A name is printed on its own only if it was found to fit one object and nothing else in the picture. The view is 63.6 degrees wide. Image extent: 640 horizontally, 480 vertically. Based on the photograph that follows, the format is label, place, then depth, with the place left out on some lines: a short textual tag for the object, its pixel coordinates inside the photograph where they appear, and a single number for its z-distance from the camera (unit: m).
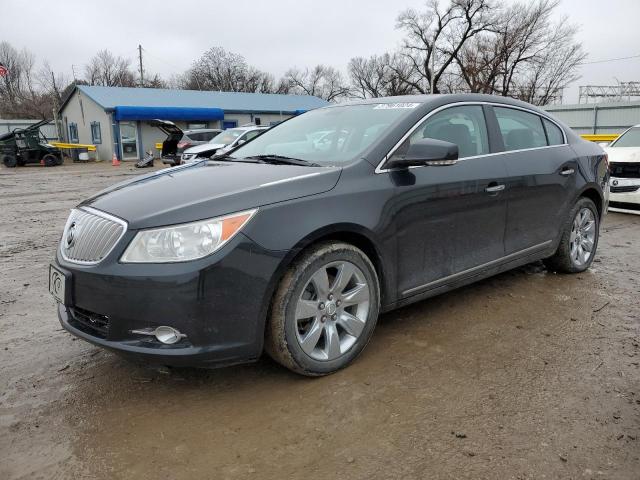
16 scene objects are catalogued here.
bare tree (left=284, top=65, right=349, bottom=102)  71.25
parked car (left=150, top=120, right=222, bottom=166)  16.64
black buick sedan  2.48
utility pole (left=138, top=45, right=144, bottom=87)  53.97
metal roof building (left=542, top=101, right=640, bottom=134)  21.81
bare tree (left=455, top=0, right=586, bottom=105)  39.06
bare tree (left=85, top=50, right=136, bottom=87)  64.94
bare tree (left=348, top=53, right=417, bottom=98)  49.59
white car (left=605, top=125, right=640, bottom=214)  7.99
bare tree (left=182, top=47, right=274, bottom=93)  64.44
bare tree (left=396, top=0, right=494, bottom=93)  40.28
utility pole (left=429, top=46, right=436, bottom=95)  37.12
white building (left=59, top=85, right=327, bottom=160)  30.27
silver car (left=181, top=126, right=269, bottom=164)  14.13
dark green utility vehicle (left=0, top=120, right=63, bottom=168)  25.97
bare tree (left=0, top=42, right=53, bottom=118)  49.94
